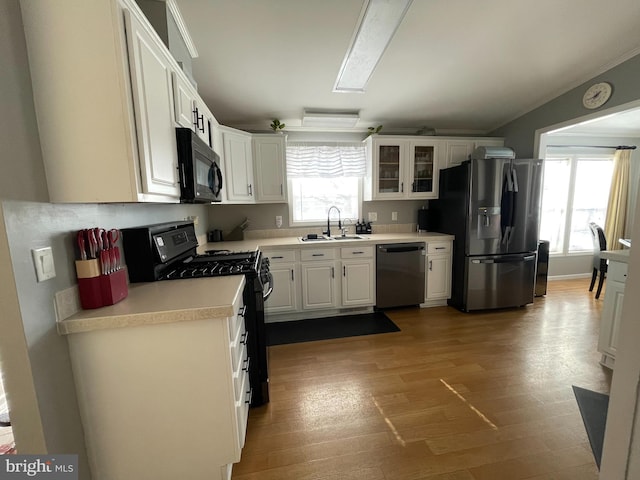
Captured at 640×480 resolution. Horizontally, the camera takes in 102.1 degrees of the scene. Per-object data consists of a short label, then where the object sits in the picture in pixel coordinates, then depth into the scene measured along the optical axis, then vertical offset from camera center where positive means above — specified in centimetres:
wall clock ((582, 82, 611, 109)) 262 +109
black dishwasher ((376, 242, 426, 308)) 311 -82
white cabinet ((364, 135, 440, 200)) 338 +50
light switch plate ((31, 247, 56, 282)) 90 -17
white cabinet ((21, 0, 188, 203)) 91 +43
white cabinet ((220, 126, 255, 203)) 272 +48
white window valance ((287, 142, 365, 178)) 343 +63
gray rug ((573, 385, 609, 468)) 78 -70
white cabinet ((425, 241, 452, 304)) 324 -84
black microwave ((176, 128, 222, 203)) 144 +26
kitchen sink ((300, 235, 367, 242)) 318 -39
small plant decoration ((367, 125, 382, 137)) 348 +103
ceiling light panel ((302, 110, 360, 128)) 313 +108
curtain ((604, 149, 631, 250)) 395 -1
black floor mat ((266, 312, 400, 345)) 267 -132
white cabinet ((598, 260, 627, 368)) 198 -88
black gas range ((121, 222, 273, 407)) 150 -38
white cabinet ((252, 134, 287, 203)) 310 +50
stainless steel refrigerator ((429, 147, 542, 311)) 293 -28
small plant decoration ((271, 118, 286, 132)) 317 +101
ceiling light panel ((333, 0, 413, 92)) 171 +130
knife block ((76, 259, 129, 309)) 109 -31
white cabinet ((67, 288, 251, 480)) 107 -81
